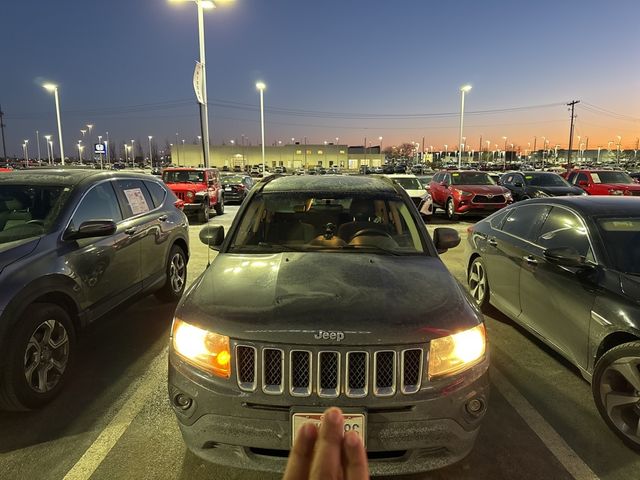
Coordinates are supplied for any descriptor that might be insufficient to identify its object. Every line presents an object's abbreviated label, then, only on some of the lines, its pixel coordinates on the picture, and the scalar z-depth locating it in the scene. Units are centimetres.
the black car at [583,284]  303
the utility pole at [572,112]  6681
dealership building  11250
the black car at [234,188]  2286
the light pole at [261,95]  3718
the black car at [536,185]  1591
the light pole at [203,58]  1673
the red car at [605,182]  1532
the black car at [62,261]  318
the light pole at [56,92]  3276
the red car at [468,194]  1511
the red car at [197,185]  1594
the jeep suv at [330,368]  216
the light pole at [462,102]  3625
